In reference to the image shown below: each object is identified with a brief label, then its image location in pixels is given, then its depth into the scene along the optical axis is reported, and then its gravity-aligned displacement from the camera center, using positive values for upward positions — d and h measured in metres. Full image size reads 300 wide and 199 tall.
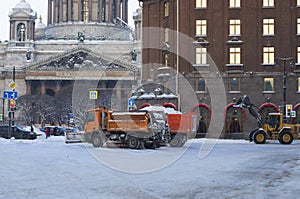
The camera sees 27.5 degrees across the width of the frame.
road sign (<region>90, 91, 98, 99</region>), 56.61 +1.32
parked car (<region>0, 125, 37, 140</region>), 53.69 -2.18
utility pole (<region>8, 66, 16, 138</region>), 48.46 +0.12
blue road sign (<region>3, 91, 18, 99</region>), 46.03 +1.05
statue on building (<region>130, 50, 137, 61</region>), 122.31 +10.74
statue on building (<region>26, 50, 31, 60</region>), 123.84 +10.83
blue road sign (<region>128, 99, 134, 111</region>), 52.67 +0.41
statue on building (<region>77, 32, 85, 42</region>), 126.69 +14.97
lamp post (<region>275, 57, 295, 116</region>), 50.25 +3.92
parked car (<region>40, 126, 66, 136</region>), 75.56 -2.78
